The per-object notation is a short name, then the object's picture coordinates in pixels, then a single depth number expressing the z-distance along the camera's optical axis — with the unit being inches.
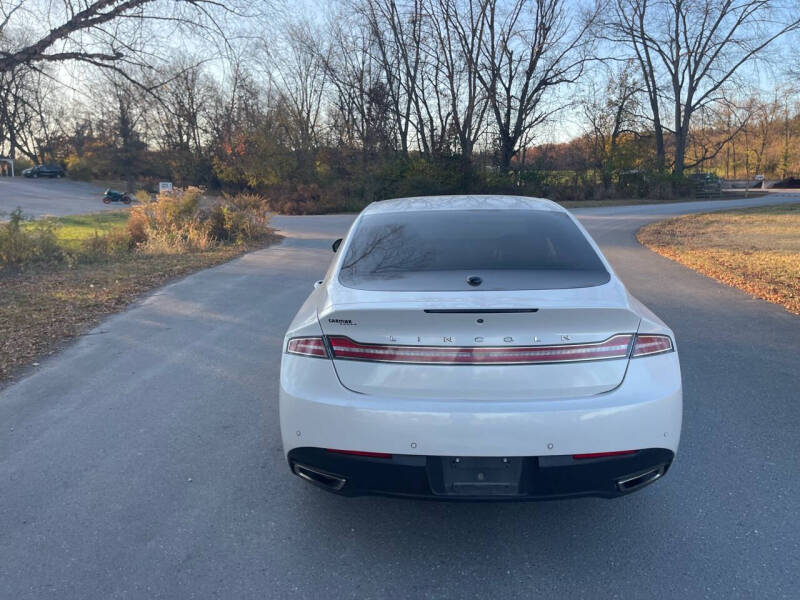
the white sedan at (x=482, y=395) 105.7
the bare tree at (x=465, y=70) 1494.8
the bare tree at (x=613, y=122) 1990.7
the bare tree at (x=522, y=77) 1494.8
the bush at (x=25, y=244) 452.4
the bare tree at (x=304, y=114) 1785.2
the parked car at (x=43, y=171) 2423.7
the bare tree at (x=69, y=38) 369.4
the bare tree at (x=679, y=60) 1775.3
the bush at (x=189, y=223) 591.8
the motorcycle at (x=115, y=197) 1631.4
